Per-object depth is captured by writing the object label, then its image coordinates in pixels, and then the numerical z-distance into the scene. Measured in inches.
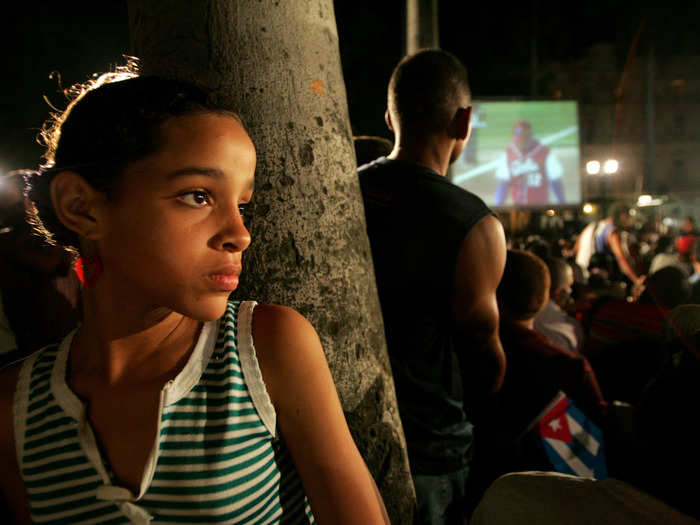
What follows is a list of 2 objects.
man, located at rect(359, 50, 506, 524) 68.4
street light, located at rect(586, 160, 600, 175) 663.5
